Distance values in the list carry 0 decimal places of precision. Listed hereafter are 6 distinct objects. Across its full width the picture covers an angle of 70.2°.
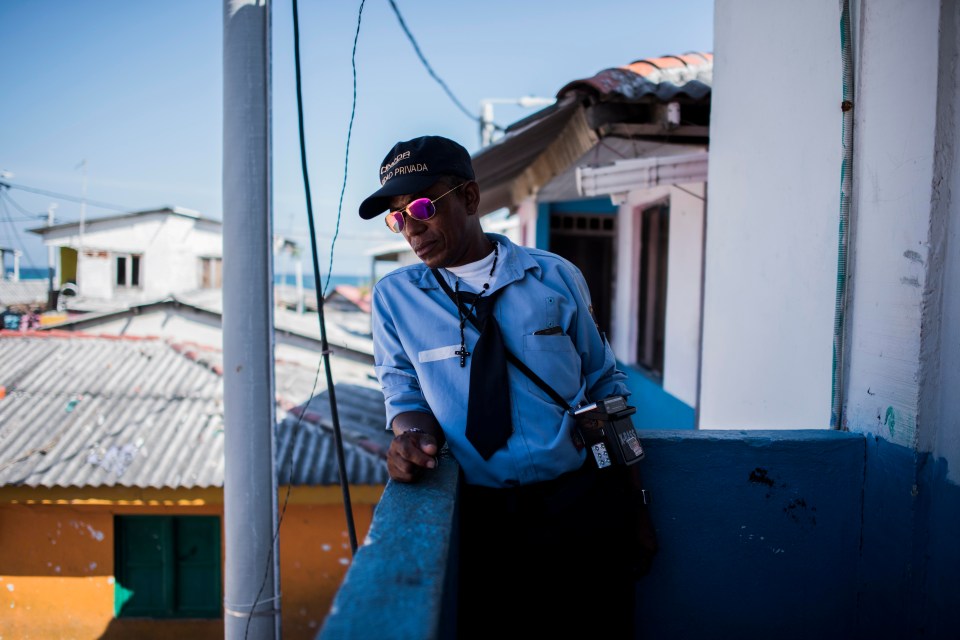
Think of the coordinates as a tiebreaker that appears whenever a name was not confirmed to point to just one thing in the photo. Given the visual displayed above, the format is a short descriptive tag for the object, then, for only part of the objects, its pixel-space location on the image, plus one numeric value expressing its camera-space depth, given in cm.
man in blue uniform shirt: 185
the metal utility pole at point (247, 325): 273
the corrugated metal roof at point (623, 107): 443
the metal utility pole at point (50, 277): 2755
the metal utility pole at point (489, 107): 1516
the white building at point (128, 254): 2688
